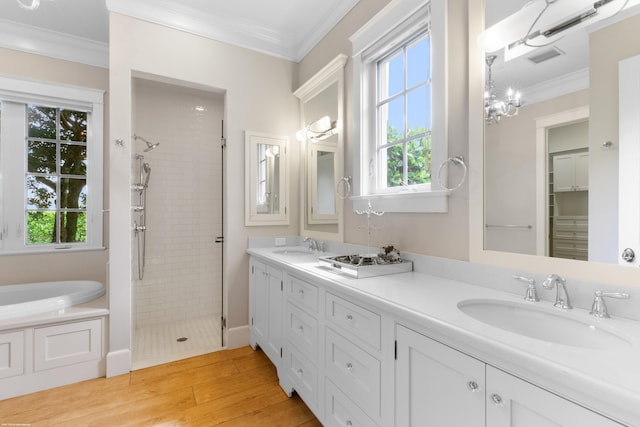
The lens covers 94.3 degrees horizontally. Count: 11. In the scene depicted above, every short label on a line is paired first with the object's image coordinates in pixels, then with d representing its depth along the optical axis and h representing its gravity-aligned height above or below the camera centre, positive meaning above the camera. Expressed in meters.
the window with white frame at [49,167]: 2.88 +0.47
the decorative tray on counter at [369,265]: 1.56 -0.29
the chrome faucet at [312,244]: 2.72 -0.29
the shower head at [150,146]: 3.00 +0.68
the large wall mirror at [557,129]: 1.00 +0.33
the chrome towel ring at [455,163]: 1.48 +0.24
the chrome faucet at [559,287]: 1.05 -0.27
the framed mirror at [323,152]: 2.46 +0.55
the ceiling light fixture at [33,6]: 1.12 +0.79
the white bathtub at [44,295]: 2.11 -0.70
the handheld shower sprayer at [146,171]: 3.13 +0.44
